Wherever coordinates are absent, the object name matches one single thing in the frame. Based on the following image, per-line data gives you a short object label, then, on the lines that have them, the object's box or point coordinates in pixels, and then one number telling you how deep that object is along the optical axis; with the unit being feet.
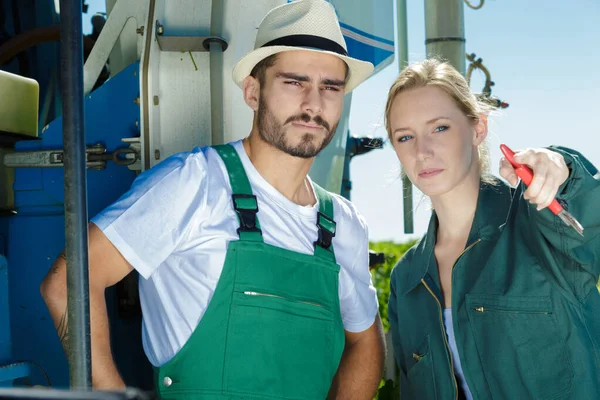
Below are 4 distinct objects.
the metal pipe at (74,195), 3.82
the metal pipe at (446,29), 12.69
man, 6.18
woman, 5.95
